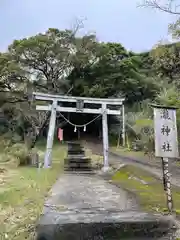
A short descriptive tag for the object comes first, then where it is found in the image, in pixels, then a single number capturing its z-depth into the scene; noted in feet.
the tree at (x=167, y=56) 24.14
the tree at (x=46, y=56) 57.82
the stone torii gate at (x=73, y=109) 35.26
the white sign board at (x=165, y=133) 14.97
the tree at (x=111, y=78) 61.52
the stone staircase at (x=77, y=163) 36.01
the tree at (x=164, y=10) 18.67
